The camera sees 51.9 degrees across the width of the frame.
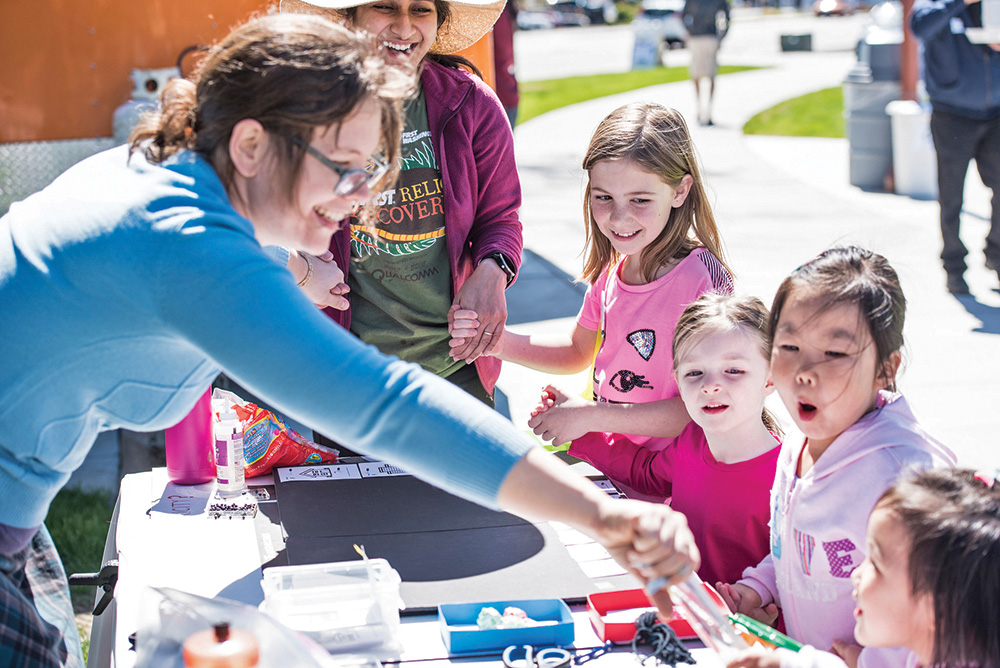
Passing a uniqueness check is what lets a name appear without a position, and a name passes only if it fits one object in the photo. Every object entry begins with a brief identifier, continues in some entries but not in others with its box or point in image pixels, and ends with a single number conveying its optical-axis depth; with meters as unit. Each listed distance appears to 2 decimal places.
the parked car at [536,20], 45.02
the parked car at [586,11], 48.66
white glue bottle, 2.22
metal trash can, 9.21
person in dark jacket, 5.73
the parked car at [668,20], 32.25
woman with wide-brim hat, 2.53
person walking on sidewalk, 13.69
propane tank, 4.53
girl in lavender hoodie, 1.67
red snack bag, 2.34
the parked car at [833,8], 41.12
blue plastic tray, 1.61
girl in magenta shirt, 2.04
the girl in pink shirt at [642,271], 2.34
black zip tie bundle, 1.61
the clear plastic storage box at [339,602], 1.62
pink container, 2.34
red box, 1.67
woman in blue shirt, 1.24
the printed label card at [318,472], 2.33
